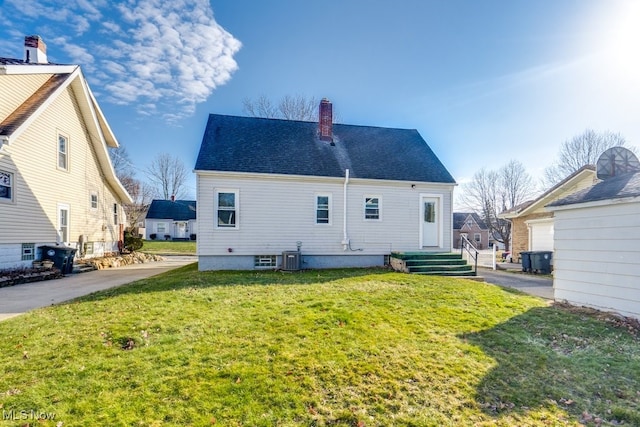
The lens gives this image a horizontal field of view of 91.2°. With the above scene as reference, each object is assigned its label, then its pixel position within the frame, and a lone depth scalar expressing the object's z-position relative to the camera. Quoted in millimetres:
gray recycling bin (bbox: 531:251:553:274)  15578
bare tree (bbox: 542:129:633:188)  30188
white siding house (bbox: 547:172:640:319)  6441
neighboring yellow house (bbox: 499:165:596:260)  17641
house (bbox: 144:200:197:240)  41781
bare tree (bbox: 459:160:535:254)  42812
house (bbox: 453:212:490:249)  48938
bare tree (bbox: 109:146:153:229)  34303
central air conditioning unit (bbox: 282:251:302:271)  11902
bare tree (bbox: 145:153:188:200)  44906
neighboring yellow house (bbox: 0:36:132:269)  11039
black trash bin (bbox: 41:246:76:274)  12367
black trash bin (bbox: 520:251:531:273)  16219
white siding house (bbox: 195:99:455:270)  12055
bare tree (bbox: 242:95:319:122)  25766
